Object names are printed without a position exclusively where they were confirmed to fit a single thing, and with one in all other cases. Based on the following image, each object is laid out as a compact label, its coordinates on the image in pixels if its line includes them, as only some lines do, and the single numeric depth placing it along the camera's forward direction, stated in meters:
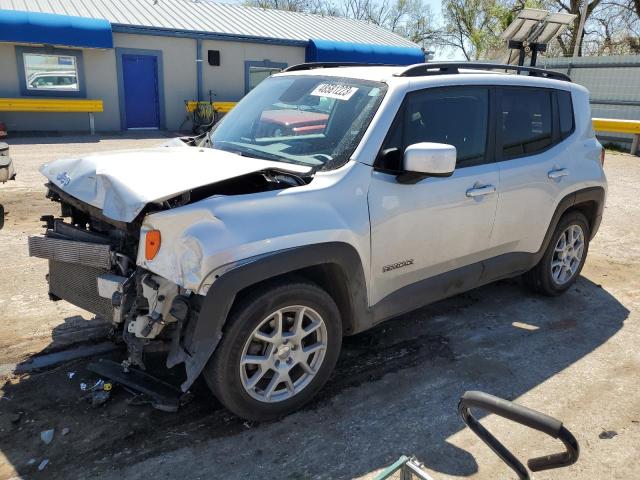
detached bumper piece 3.14
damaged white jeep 2.79
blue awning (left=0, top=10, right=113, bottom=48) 14.28
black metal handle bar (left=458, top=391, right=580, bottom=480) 1.54
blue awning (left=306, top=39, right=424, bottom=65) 19.31
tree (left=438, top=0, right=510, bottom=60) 36.75
